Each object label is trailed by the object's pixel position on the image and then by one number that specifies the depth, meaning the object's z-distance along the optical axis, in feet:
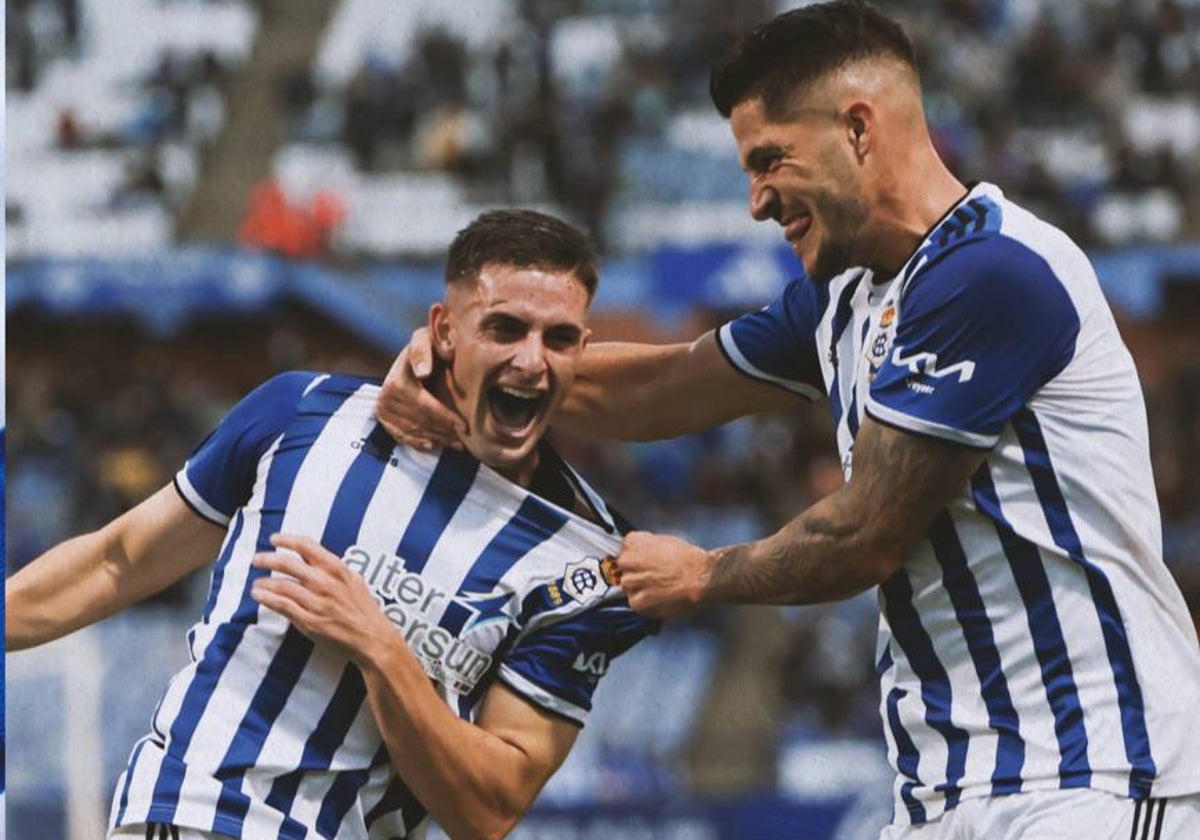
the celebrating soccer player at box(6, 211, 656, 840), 22.40
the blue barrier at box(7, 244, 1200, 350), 103.76
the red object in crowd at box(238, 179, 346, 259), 113.91
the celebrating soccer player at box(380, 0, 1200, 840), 21.18
